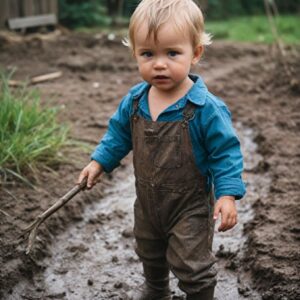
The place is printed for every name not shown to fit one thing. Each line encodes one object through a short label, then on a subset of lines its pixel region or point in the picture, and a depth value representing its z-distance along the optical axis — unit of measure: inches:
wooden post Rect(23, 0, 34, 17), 354.6
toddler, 85.6
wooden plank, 344.5
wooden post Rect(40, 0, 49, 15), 367.9
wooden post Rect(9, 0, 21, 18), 346.0
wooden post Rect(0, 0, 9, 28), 338.6
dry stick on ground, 235.8
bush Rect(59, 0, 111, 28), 420.8
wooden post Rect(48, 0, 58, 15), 372.2
